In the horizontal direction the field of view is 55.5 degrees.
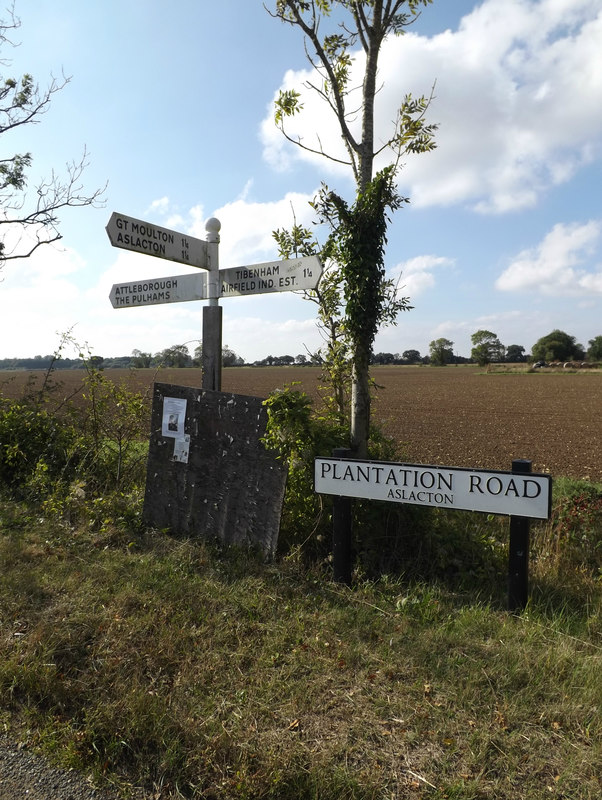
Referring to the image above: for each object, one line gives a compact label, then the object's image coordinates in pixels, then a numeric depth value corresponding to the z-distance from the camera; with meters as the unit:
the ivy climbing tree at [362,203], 4.63
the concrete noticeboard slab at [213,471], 4.79
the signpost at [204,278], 5.12
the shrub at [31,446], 6.96
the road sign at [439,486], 3.60
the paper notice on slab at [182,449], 5.38
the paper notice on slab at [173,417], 5.44
